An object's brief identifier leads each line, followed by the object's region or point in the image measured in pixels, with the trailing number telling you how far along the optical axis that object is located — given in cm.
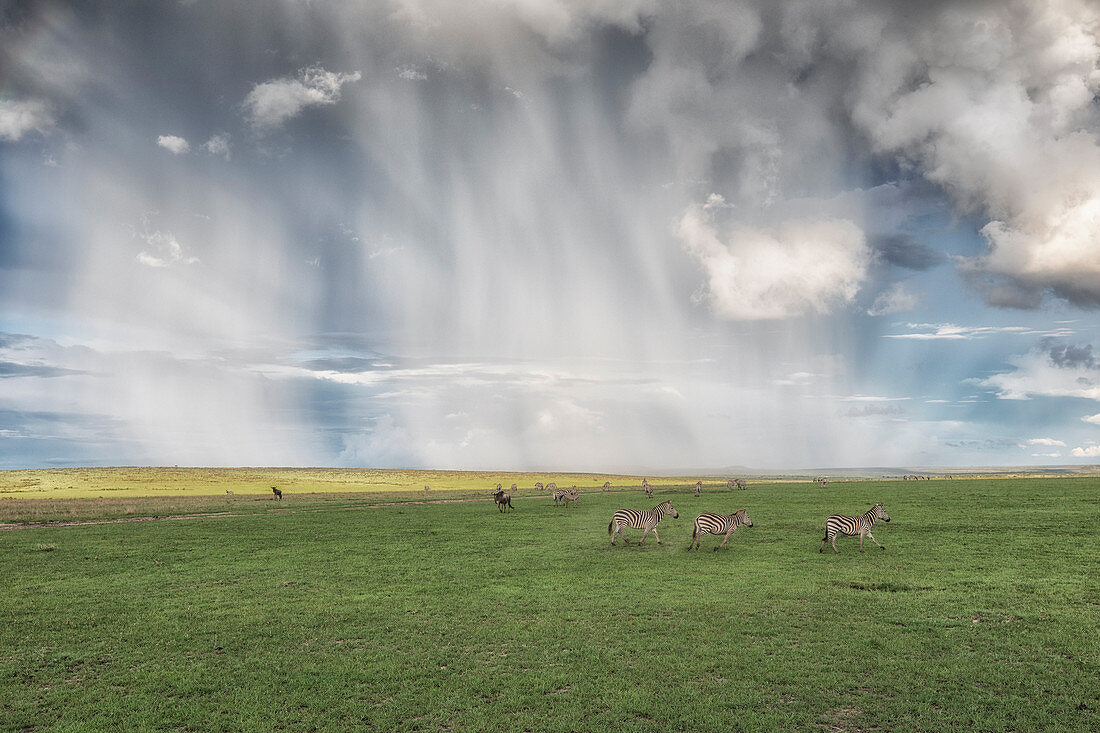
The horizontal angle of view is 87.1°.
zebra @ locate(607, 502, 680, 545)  2939
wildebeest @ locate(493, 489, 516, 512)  5201
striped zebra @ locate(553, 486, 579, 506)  5597
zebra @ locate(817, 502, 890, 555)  2609
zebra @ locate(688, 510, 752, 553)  2705
